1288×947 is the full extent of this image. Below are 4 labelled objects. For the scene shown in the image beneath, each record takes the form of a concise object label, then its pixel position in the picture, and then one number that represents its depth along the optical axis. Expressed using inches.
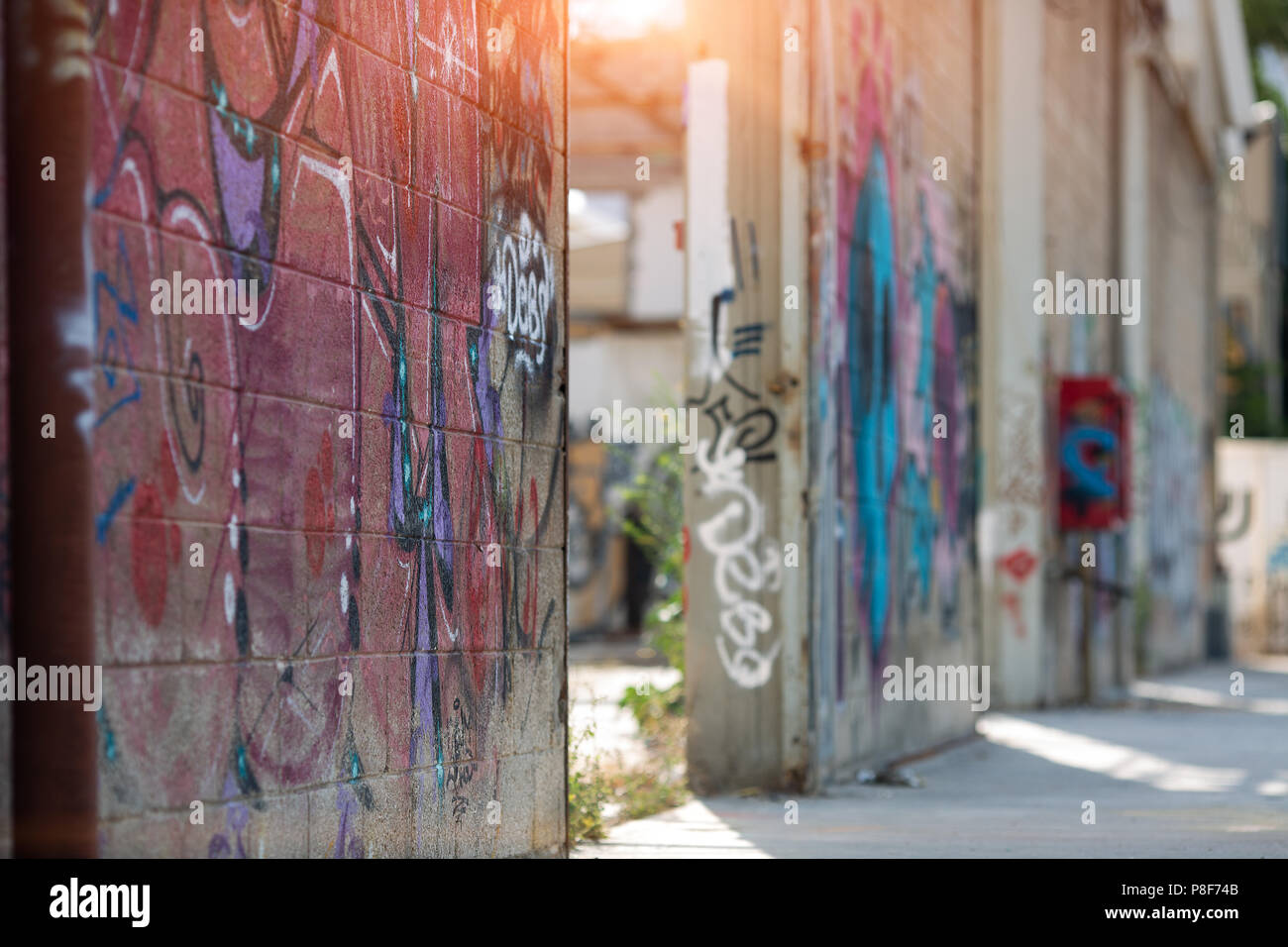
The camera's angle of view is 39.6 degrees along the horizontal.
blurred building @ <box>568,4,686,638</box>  898.7
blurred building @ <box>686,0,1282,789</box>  321.4
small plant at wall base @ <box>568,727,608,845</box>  263.0
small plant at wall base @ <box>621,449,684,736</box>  393.4
